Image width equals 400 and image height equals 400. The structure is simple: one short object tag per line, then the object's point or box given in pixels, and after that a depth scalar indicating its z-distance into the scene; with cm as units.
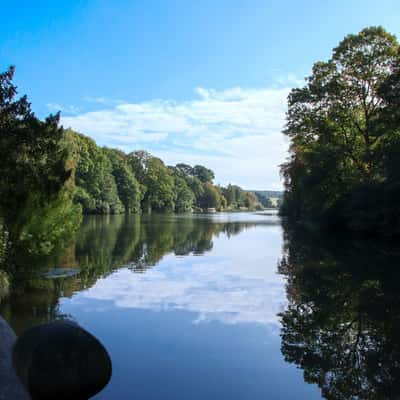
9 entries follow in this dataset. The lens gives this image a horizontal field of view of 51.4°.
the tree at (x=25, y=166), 1061
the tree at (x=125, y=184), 8956
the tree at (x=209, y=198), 15200
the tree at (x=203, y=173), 16825
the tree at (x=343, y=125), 3155
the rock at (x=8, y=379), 481
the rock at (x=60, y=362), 476
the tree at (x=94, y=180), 6919
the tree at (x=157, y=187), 10538
